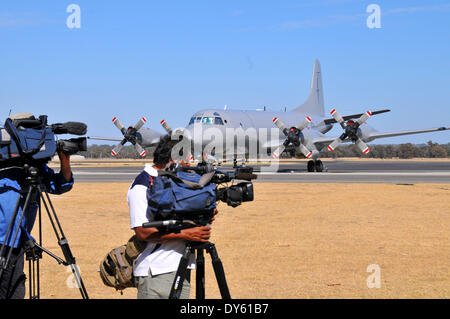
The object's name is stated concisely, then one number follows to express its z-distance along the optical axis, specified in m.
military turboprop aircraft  33.12
